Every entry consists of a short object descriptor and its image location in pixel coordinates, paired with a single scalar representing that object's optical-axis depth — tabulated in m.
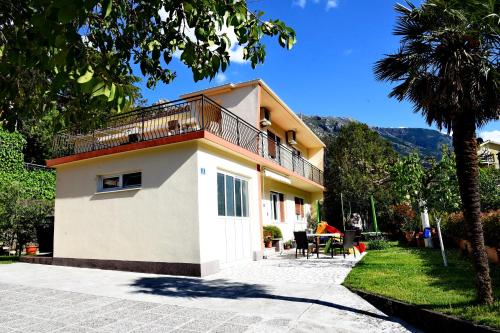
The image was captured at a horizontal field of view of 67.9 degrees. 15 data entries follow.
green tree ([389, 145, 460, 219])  10.76
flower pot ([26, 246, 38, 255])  15.51
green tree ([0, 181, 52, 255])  13.66
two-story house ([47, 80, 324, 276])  10.56
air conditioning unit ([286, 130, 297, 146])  23.25
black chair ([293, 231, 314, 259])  13.74
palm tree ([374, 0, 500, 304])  5.78
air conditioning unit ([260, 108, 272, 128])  17.77
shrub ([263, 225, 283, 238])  17.18
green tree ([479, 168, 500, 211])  18.17
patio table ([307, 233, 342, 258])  14.00
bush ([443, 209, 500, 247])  10.23
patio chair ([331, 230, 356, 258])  13.19
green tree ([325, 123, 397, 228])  24.58
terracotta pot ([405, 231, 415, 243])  20.16
